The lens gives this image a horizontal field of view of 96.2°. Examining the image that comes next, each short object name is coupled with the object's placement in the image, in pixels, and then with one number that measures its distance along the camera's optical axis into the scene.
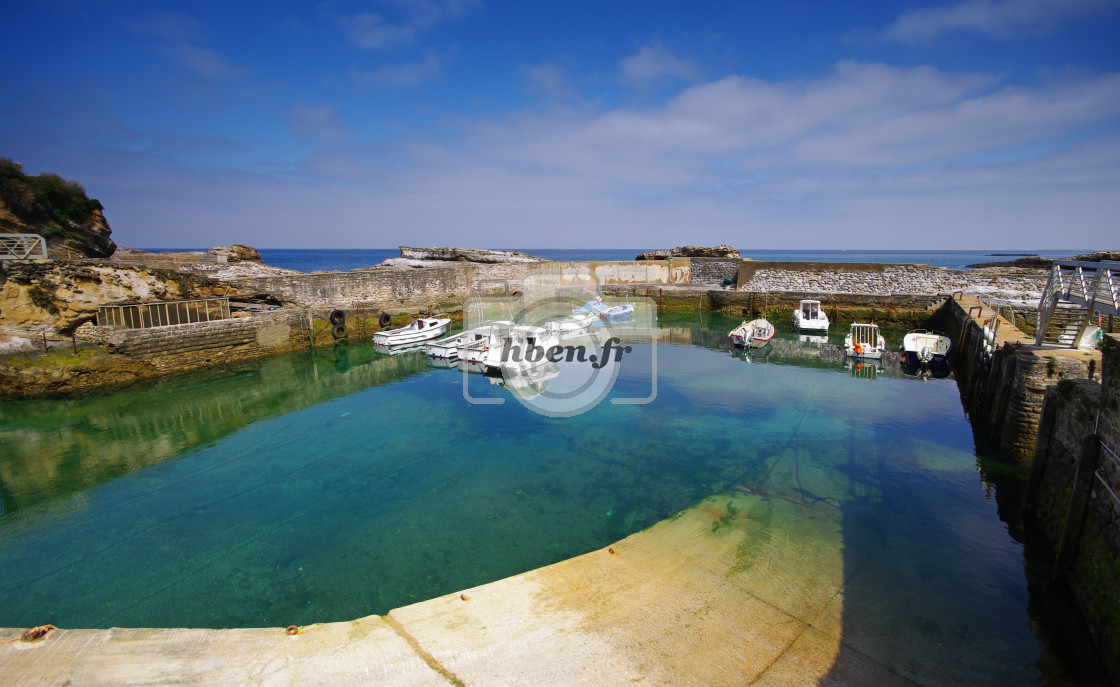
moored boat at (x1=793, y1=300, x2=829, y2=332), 21.40
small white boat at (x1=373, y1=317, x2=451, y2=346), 19.75
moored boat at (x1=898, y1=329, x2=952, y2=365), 15.66
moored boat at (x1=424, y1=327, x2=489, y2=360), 17.97
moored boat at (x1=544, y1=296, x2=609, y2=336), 19.42
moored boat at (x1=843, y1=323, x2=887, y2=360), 16.78
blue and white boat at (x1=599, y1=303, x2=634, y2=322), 23.28
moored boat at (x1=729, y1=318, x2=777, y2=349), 18.97
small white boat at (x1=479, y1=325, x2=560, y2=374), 15.74
